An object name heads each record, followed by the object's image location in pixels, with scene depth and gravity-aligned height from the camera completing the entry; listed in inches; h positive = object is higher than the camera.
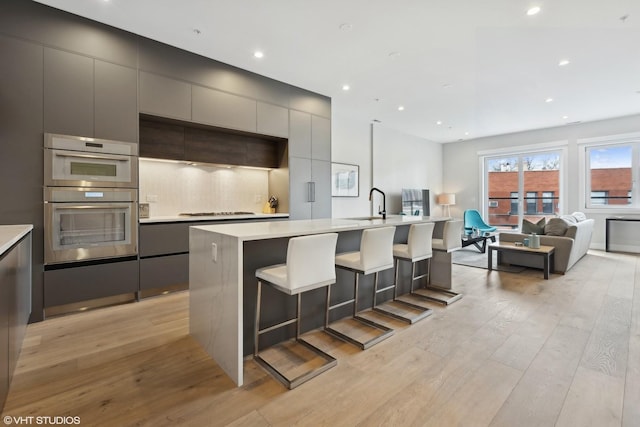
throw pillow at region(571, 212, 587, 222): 227.9 -3.5
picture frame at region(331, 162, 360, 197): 247.1 +25.8
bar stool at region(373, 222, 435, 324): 118.3 -17.4
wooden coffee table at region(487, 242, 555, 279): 173.0 -22.9
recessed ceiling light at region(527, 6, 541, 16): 113.5 +75.1
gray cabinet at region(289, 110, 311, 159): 192.1 +48.8
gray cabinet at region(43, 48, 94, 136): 114.0 +44.3
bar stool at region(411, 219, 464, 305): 137.2 -18.5
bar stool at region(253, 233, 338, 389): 77.2 -16.9
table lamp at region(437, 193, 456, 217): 352.5 +14.4
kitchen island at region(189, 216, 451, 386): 75.3 -21.7
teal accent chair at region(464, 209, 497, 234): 296.7 -10.0
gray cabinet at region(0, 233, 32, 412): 63.2 -24.2
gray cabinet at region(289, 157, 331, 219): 193.2 +14.7
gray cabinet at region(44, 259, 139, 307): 115.6 -28.7
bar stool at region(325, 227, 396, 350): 98.0 -17.0
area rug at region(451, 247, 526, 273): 197.9 -35.3
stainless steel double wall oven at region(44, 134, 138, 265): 114.4 +4.4
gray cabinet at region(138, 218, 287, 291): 136.6 -20.3
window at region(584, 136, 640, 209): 264.5 +34.9
